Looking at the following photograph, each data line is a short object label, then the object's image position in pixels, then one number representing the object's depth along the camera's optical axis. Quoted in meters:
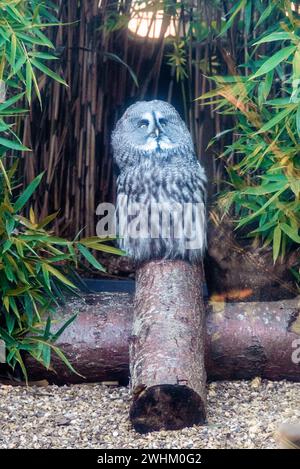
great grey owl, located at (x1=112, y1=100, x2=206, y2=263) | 5.94
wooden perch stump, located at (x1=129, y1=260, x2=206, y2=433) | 5.02
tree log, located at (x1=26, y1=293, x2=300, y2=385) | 5.85
